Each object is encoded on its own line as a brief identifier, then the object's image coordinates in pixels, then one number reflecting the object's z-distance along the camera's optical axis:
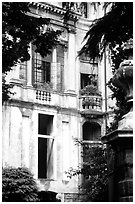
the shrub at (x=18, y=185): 20.34
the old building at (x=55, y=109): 23.44
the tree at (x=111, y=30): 8.56
